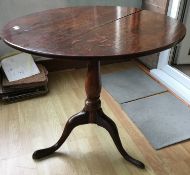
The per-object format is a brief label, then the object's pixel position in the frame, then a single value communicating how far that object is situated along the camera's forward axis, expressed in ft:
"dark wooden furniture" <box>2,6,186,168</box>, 2.71
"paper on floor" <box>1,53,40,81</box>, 6.10
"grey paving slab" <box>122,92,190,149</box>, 4.84
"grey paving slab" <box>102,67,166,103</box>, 6.25
